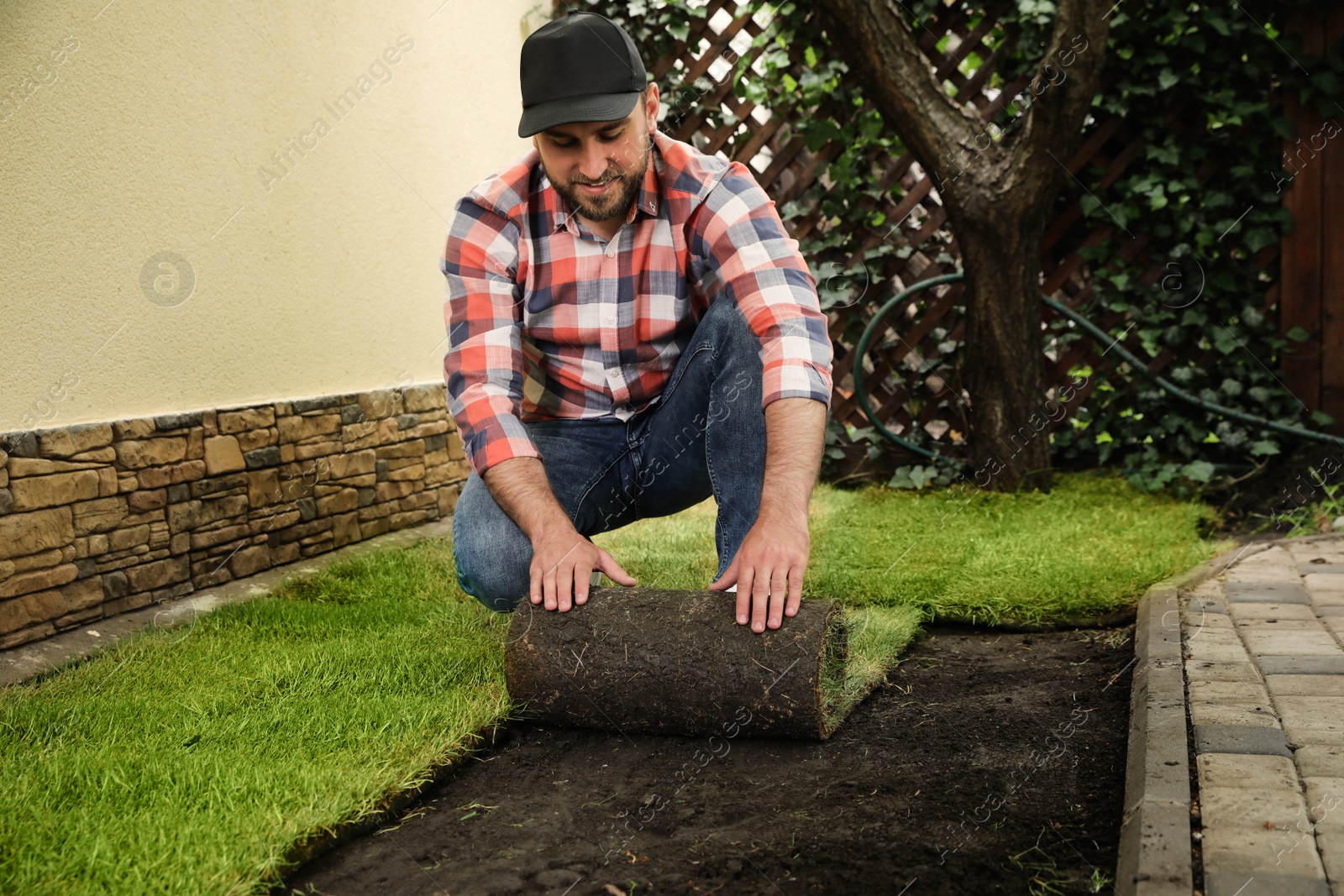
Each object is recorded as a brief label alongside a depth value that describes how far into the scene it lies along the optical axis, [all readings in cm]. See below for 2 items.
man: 185
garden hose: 366
